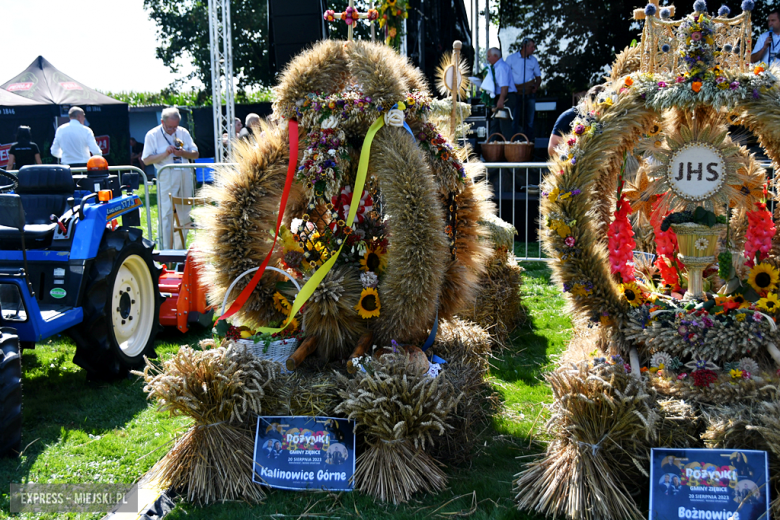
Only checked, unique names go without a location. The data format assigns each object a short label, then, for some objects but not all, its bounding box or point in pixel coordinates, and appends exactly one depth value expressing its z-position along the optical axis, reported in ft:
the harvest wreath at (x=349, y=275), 10.18
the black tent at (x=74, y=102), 52.80
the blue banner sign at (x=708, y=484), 8.51
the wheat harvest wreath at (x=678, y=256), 9.57
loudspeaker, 29.17
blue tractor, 12.84
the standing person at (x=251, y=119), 28.84
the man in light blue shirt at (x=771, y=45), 25.17
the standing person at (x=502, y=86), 32.99
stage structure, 31.21
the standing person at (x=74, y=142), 31.07
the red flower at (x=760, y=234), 11.82
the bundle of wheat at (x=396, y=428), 9.88
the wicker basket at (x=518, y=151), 28.76
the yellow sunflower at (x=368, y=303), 12.31
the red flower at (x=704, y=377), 10.36
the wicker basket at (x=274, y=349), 12.25
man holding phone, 25.63
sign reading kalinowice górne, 10.07
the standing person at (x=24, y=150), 33.61
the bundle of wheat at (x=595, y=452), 9.00
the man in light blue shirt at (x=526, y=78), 33.78
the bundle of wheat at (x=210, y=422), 10.07
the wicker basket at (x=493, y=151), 29.32
